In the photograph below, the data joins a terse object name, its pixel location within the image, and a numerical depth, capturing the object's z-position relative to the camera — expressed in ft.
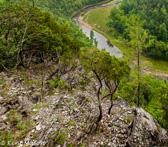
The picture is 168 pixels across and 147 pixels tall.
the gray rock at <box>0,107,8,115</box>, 41.60
